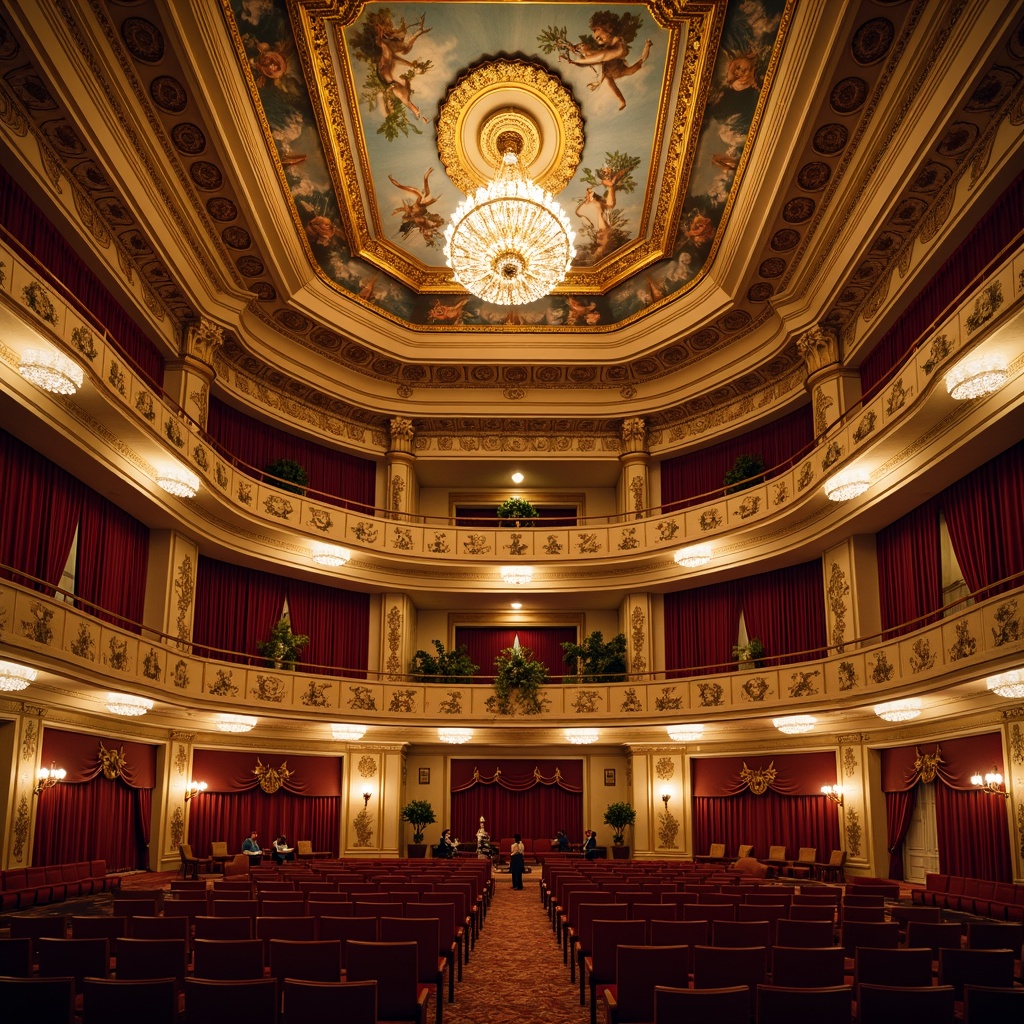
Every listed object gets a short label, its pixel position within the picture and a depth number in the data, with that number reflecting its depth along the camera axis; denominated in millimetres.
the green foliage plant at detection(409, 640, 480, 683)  24109
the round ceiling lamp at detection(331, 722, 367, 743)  22484
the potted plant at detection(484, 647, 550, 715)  23344
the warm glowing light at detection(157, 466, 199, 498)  16812
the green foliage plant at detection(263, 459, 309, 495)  23297
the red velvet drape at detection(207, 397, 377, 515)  22812
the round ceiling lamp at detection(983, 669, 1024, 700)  12922
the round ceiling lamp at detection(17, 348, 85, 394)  11695
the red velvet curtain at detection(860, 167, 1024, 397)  14359
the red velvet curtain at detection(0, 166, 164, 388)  14375
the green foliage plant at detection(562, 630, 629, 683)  24109
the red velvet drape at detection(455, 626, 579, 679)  26781
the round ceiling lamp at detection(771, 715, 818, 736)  18938
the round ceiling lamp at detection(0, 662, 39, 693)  12531
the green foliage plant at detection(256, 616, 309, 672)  21719
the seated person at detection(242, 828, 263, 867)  18438
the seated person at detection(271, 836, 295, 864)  19859
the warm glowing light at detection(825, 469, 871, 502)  16484
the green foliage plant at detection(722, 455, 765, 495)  22891
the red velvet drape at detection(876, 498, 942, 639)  17344
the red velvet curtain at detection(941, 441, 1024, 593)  14672
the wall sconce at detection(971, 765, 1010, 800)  14852
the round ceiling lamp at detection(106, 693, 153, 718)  16047
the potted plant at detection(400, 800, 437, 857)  22969
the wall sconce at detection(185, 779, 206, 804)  19980
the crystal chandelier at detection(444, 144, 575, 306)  16000
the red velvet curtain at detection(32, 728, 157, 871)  15844
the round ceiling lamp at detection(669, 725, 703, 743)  22422
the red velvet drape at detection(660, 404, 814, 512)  22875
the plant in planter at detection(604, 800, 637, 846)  22938
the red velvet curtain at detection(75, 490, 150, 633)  17219
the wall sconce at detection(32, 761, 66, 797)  15312
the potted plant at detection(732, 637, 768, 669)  21906
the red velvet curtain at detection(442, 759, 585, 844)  24906
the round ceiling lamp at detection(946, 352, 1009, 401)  11766
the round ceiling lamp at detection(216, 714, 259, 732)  19766
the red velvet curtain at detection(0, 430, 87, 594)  14750
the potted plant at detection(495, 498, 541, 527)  26266
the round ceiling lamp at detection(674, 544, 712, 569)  21391
